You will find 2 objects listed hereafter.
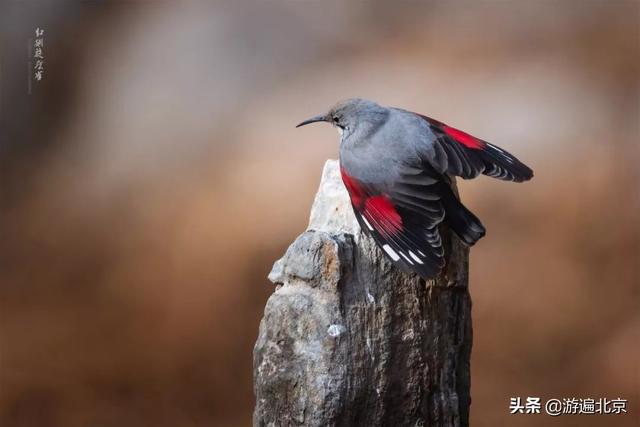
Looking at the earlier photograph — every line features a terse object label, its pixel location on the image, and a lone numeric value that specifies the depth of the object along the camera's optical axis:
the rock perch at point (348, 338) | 5.20
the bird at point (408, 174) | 5.17
